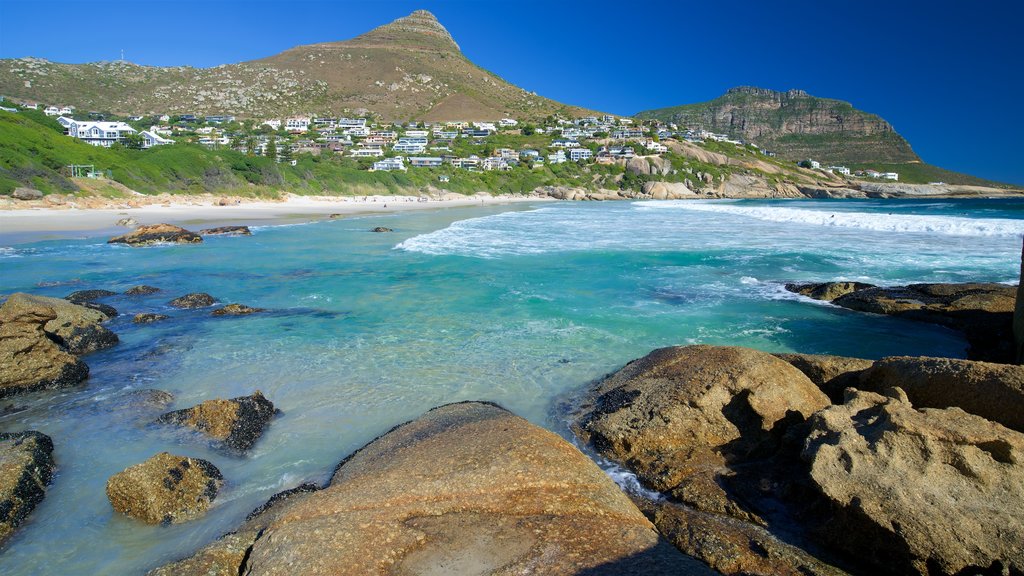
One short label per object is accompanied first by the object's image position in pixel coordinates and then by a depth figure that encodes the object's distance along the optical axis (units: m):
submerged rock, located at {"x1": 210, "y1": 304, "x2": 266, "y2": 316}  11.14
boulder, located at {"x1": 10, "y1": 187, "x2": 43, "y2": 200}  30.38
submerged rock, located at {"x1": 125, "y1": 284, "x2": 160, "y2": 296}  13.07
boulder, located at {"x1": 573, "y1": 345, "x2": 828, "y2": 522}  4.74
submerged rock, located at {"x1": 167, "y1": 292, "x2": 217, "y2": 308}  11.79
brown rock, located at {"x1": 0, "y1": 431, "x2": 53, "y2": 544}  4.18
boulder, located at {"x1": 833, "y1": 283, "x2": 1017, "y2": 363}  8.72
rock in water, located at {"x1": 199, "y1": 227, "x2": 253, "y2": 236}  26.94
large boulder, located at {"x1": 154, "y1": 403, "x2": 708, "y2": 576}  3.05
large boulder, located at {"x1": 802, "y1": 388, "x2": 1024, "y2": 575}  3.27
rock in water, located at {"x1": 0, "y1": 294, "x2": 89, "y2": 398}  6.94
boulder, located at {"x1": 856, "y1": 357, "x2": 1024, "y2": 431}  4.43
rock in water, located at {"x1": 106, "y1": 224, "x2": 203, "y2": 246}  22.42
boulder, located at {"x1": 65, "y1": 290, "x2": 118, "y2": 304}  11.87
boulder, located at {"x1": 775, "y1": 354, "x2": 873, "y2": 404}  5.94
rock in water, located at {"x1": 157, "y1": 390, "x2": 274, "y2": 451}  5.72
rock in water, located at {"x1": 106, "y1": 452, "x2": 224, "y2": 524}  4.33
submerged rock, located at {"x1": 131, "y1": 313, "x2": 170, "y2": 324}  10.52
